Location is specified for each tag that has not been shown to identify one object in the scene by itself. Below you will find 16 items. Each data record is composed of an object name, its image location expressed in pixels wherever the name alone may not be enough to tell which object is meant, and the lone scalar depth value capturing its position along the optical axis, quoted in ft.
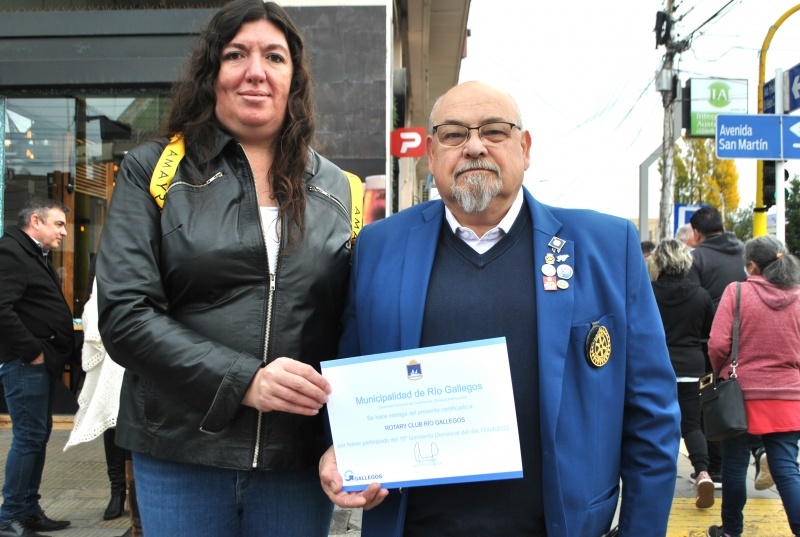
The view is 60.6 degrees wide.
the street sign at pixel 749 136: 26.94
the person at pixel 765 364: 14.43
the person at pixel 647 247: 29.52
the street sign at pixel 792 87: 27.59
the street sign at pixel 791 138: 26.81
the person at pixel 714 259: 20.42
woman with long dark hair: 5.65
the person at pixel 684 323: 18.81
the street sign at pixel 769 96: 30.19
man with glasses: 5.90
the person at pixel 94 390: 14.53
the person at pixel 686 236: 25.40
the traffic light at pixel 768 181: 29.19
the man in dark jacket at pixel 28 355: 14.85
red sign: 29.71
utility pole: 58.70
